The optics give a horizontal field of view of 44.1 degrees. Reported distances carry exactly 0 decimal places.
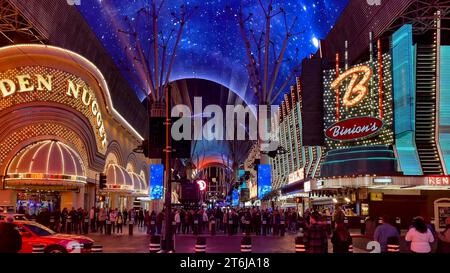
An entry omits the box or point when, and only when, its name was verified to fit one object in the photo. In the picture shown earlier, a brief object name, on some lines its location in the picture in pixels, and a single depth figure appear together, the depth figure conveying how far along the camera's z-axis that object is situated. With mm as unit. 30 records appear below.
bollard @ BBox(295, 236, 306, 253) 12977
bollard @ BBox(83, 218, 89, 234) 30295
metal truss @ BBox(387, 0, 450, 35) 27734
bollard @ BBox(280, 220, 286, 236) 32438
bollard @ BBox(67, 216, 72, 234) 30078
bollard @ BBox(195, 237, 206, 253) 14115
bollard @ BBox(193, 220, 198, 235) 32094
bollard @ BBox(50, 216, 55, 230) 28984
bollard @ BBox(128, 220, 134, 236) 31094
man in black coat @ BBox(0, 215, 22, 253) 10711
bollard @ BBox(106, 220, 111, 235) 31328
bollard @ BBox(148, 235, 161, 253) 14500
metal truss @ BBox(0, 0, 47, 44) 26219
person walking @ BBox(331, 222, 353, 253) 11586
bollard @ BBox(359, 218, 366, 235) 28794
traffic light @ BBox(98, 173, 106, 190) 31694
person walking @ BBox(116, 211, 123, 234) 33531
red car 15531
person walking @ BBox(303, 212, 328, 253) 11508
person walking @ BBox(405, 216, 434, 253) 11039
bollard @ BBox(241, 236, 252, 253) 13938
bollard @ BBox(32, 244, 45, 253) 13406
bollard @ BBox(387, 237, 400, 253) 12587
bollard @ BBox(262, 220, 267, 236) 32225
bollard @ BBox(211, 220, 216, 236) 31766
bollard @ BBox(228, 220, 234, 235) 32281
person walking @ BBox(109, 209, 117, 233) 32441
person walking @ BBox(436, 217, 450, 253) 11380
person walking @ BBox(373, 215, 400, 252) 12875
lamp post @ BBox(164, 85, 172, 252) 16750
